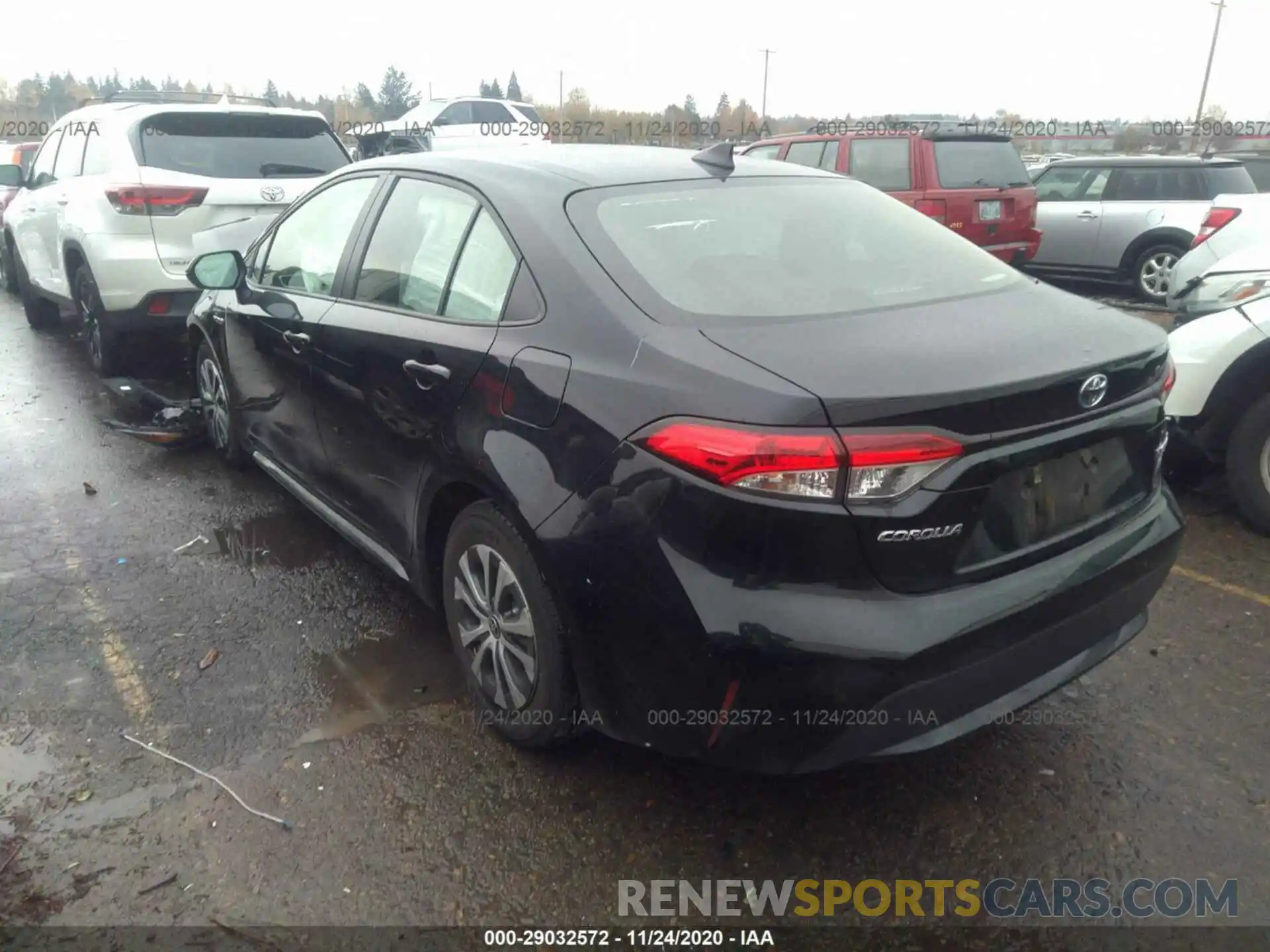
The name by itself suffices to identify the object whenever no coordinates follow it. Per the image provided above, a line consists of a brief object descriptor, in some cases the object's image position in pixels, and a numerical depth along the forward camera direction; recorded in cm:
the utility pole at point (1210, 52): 4519
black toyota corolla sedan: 204
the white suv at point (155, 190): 621
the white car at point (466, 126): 1978
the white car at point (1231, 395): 427
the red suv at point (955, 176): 928
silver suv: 1047
